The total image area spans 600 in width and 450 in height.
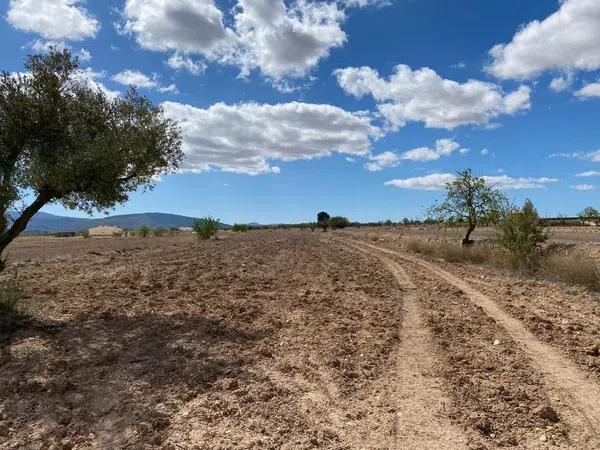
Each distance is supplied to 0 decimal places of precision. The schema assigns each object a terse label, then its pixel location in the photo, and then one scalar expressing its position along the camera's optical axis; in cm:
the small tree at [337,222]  12450
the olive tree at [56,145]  1017
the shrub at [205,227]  5897
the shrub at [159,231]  8419
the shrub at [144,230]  8062
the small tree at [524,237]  2220
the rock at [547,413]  560
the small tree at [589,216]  7731
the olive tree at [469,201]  3447
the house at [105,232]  9287
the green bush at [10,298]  1106
